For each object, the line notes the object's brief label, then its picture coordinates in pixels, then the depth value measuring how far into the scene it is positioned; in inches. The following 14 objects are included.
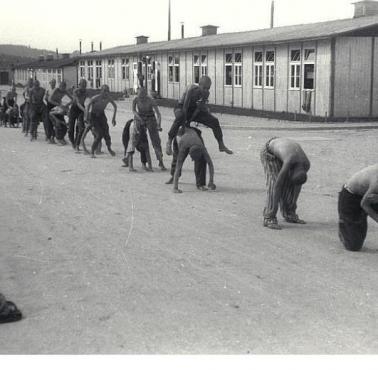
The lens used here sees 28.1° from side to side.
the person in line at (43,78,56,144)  807.7
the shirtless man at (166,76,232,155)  499.5
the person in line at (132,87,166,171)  583.8
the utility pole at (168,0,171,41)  2693.4
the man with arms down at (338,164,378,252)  293.9
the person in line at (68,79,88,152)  709.9
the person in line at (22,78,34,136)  839.9
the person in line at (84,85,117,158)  660.1
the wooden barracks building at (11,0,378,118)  1057.5
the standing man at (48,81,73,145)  786.2
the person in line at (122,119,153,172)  579.5
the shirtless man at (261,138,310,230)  345.1
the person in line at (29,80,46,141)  819.4
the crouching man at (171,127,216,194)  470.9
